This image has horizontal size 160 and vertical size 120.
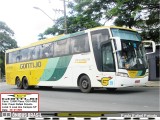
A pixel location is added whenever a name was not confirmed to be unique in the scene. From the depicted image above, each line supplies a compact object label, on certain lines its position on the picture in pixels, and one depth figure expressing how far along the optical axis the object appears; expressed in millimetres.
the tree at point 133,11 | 15344
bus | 10535
